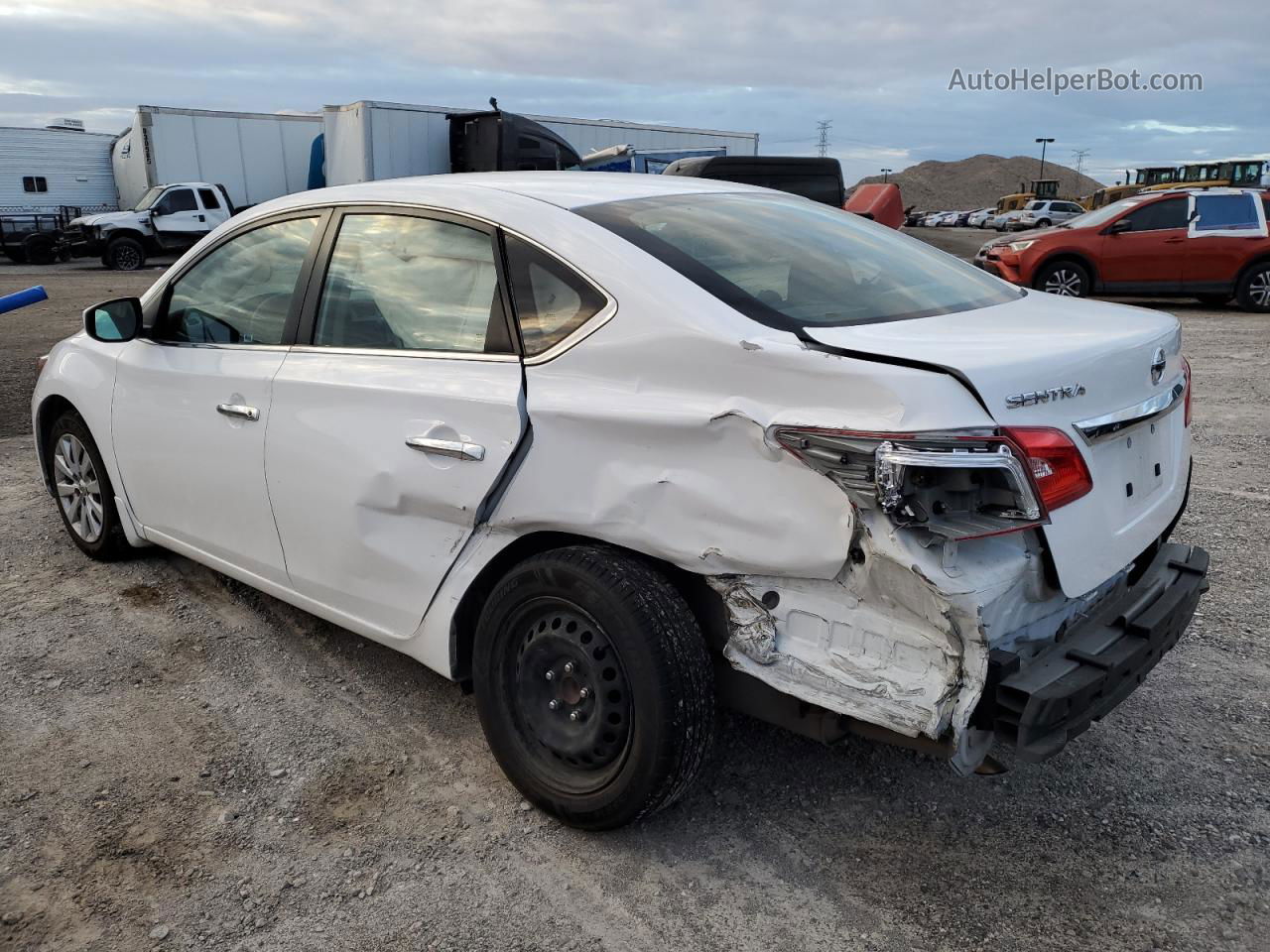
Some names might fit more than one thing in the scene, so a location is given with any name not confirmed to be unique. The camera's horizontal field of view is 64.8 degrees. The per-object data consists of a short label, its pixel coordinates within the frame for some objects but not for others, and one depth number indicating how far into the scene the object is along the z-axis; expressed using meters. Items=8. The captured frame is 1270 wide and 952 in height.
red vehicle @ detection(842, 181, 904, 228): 13.52
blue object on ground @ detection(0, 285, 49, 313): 4.52
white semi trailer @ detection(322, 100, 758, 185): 17.06
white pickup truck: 22.59
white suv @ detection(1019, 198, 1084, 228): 45.10
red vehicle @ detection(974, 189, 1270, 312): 12.98
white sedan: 2.06
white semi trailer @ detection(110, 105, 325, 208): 23.44
